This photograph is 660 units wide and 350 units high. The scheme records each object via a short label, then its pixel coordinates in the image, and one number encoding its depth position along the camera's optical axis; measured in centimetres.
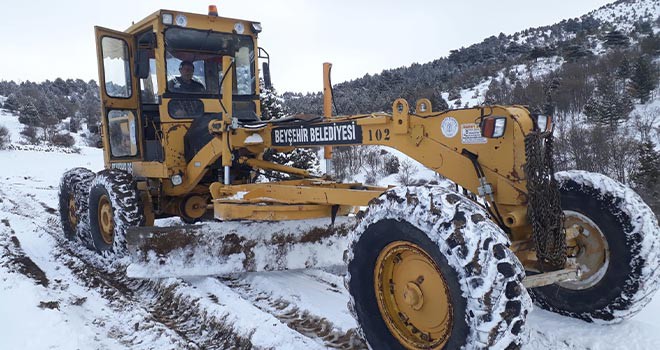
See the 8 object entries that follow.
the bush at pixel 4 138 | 3216
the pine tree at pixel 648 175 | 1269
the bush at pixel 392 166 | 1891
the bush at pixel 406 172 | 1690
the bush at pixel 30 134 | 4209
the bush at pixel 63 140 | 4150
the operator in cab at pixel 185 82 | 632
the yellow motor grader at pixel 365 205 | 293
